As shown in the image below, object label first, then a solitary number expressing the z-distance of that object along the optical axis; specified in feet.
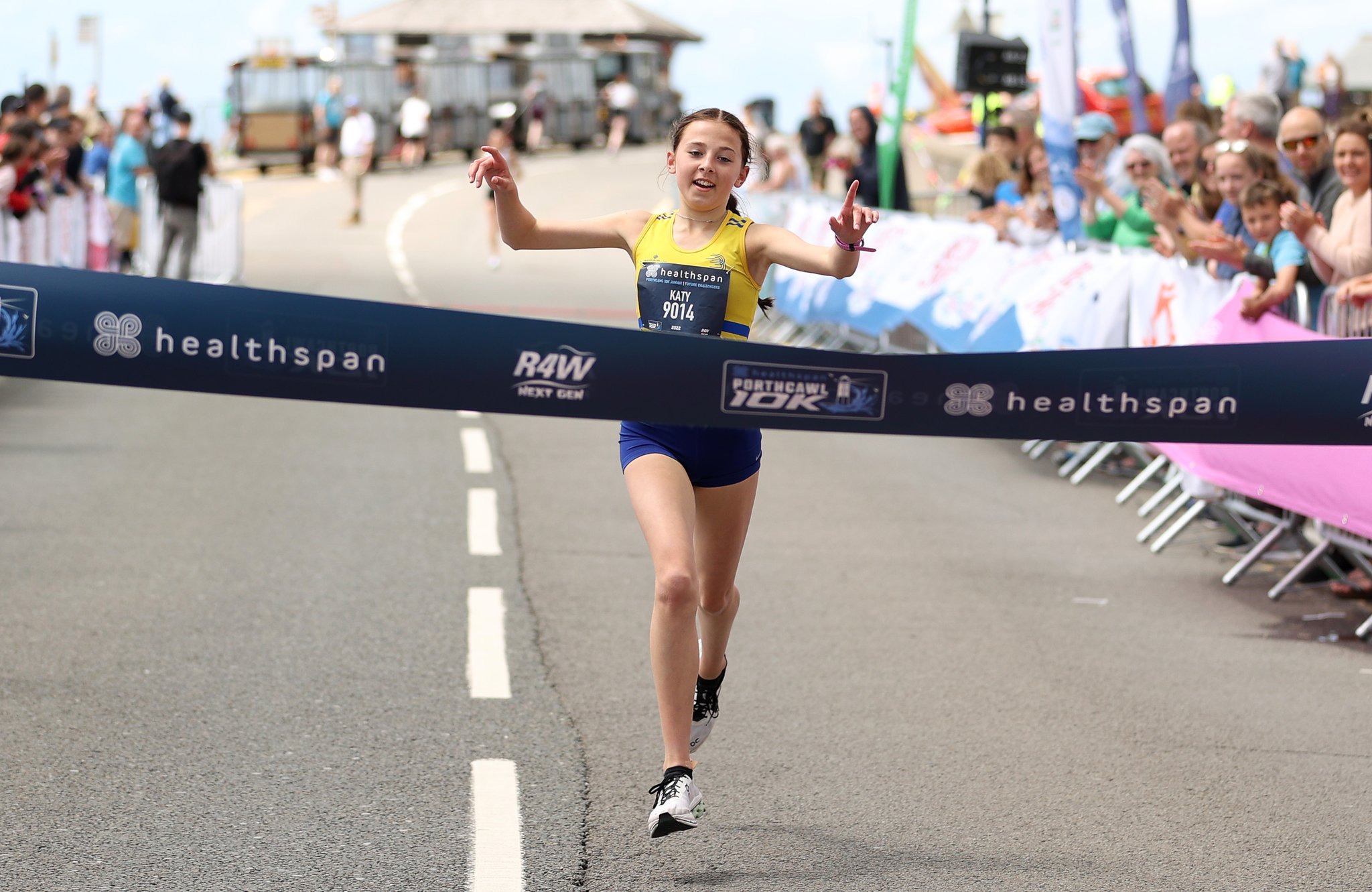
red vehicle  135.74
